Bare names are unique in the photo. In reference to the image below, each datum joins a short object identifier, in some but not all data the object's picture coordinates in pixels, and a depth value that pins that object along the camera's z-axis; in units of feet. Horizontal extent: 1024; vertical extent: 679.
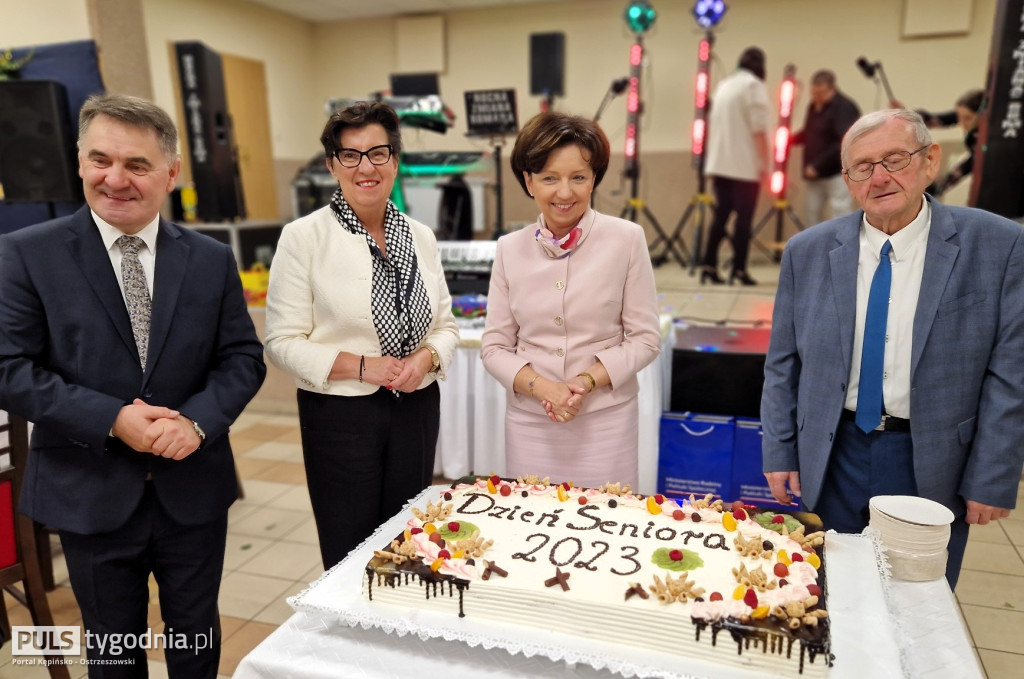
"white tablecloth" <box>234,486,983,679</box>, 3.26
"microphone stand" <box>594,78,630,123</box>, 24.40
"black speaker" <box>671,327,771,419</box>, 9.68
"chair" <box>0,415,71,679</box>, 6.37
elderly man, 4.74
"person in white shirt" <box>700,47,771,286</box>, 18.97
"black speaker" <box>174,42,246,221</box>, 20.12
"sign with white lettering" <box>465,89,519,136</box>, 14.07
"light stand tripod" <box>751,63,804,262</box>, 24.03
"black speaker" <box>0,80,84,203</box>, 11.85
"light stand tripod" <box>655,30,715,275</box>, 22.44
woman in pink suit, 5.66
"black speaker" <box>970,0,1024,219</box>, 11.73
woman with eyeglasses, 5.41
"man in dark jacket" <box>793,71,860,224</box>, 21.95
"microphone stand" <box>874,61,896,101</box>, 25.08
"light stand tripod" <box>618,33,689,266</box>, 23.16
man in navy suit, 4.31
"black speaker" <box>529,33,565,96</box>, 27.73
